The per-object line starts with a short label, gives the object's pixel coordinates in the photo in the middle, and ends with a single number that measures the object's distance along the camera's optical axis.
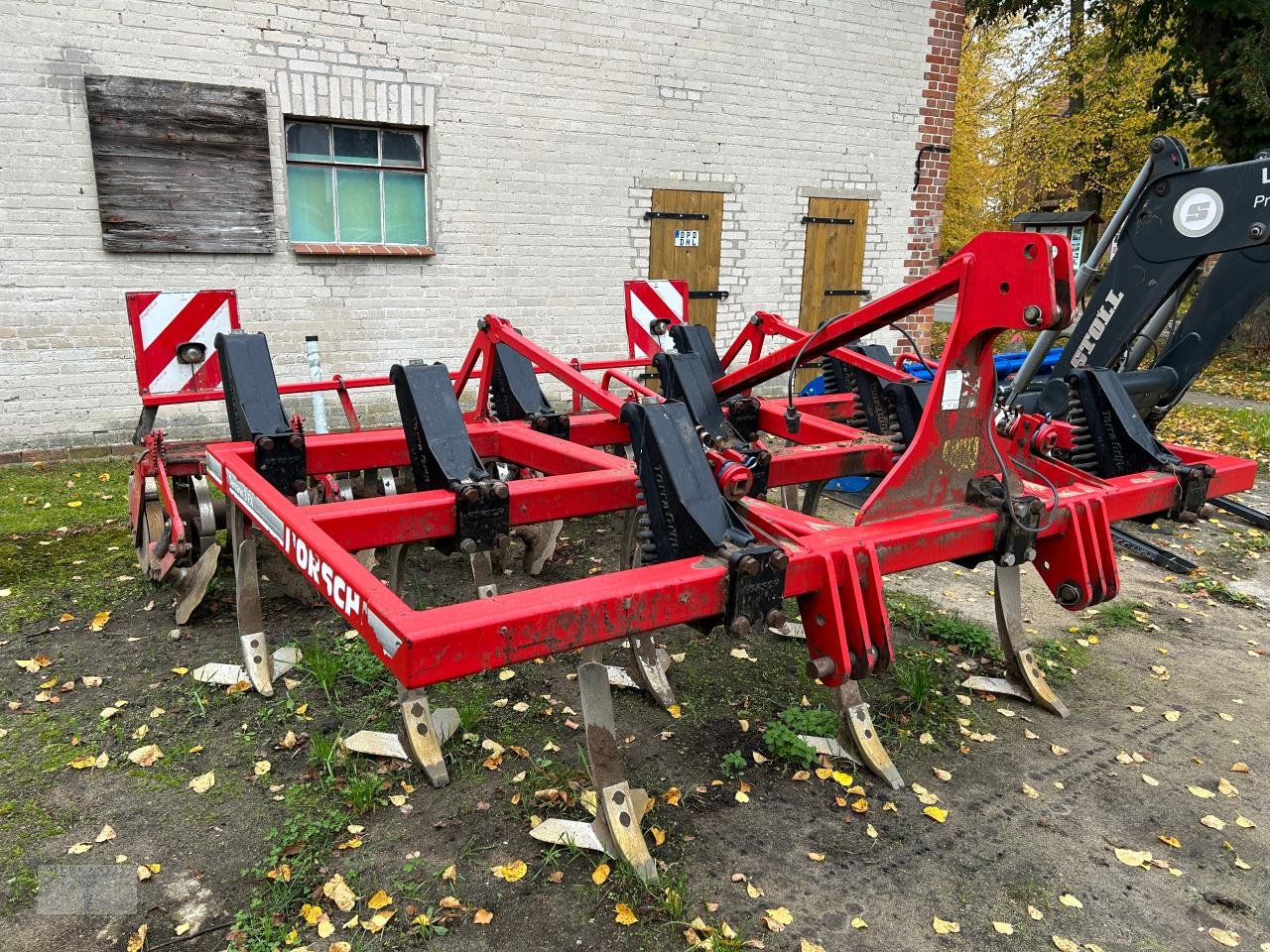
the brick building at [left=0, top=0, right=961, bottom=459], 6.30
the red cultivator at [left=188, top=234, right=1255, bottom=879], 2.19
